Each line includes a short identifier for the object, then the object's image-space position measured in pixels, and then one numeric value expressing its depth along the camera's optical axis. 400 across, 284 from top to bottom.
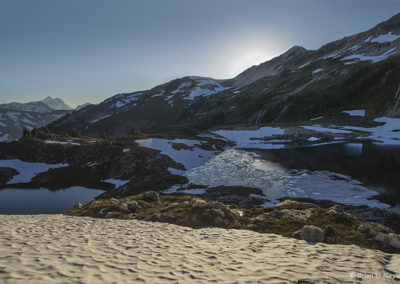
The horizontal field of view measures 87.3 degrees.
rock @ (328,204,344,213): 16.19
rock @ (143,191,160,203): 20.88
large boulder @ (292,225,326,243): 10.26
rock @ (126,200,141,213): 17.81
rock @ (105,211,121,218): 16.44
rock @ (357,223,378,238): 10.25
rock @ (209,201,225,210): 15.28
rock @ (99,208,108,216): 17.17
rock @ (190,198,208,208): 15.66
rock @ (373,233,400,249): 9.21
